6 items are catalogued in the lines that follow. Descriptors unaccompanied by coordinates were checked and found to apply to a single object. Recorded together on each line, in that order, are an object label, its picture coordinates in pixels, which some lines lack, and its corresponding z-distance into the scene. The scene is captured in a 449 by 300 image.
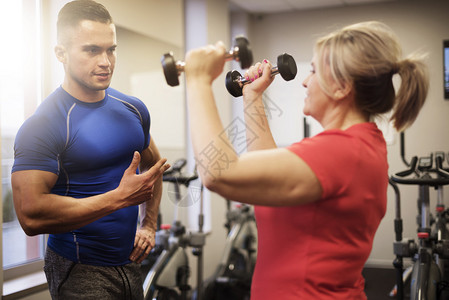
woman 0.89
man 1.27
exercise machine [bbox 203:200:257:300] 3.61
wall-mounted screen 4.57
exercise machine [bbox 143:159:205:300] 2.64
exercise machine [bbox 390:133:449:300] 2.56
